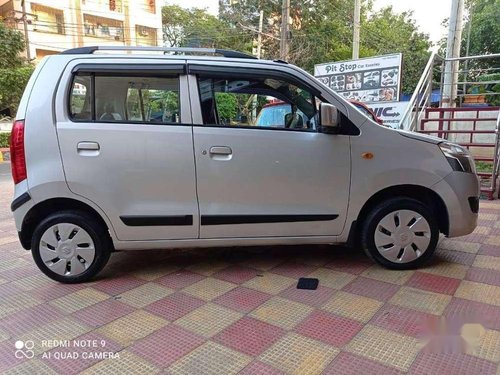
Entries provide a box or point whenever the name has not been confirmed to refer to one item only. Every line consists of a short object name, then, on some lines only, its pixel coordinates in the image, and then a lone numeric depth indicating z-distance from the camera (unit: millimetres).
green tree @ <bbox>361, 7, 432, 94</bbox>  26822
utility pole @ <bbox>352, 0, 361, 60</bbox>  15870
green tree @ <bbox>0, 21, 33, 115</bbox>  17188
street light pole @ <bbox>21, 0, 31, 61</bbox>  21678
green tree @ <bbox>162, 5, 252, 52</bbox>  25203
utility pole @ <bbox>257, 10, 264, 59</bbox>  20797
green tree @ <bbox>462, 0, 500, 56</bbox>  21109
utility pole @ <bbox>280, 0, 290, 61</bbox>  16078
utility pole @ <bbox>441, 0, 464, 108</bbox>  9164
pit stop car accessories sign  10203
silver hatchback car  3105
